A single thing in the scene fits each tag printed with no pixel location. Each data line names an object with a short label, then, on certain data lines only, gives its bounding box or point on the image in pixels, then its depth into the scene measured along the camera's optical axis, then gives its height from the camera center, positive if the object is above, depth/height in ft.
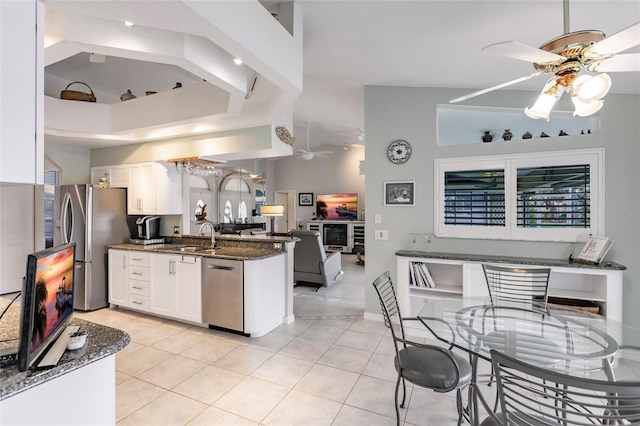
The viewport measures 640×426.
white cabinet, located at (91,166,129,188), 15.21 +1.89
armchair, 16.79 -2.76
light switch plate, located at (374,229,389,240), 12.69 -0.92
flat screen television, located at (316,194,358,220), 30.68 +0.54
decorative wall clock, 12.32 +2.50
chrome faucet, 13.56 -1.19
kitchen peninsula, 10.84 -2.73
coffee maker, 14.51 -0.92
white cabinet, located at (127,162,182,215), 14.40 +1.07
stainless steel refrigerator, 13.38 -1.00
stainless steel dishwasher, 10.84 -2.99
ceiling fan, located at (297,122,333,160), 23.98 +4.58
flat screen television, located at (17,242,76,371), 3.15 -1.06
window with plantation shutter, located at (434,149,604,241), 10.04 +0.61
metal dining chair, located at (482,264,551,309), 8.42 -2.04
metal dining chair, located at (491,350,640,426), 3.09 -1.84
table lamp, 18.53 +0.12
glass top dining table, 5.35 -2.51
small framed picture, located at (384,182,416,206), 12.26 +0.79
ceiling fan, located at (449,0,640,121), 5.04 +2.77
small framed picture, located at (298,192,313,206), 32.91 +1.44
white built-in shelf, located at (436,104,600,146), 10.71 +3.34
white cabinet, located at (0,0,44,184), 3.15 +1.28
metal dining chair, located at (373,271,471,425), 5.58 -3.02
